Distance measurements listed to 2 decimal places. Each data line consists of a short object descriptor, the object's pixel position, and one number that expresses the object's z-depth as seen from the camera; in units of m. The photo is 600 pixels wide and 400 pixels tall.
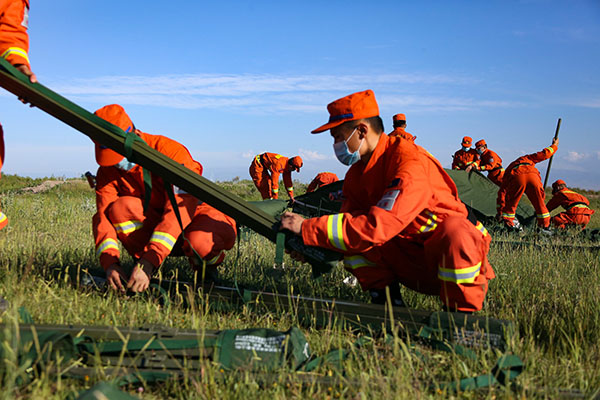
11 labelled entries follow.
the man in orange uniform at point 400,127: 10.92
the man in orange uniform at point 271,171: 15.02
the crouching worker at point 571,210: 10.87
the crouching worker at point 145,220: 3.71
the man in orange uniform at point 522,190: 10.73
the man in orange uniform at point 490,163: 13.75
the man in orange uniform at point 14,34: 3.67
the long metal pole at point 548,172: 18.18
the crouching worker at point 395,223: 3.10
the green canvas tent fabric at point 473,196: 9.44
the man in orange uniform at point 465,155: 15.40
